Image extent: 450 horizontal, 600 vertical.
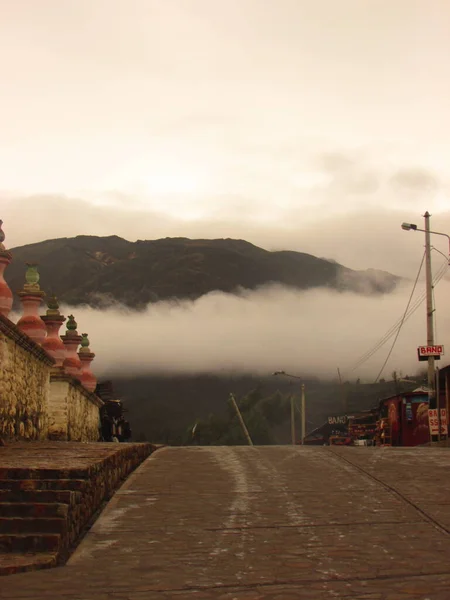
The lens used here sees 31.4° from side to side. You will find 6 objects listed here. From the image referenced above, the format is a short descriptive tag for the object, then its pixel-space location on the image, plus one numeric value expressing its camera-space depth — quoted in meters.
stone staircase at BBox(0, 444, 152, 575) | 7.91
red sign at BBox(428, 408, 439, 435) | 34.31
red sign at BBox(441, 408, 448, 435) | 36.19
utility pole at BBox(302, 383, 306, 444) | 54.42
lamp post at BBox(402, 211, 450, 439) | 34.28
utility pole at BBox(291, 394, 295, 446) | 62.89
